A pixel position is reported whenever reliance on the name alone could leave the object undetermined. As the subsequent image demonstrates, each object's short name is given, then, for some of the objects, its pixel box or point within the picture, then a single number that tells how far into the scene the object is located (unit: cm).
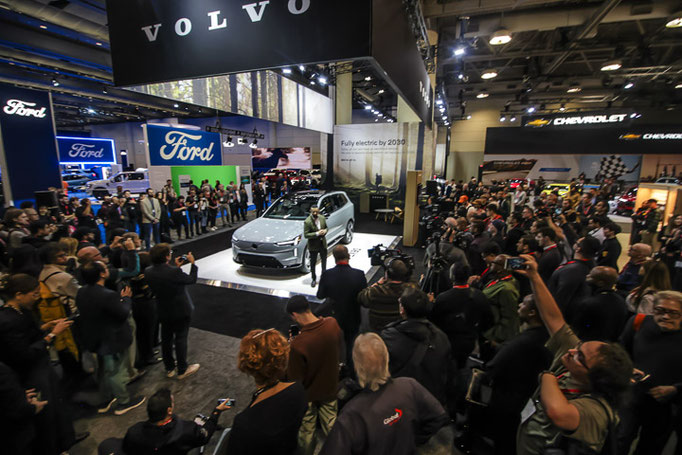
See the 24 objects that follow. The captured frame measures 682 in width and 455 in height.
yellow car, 1420
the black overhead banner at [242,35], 195
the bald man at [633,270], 349
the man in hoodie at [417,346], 199
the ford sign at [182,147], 1091
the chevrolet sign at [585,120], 1447
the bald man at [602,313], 254
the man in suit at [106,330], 265
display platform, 568
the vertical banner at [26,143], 792
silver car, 595
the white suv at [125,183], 1736
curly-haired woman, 135
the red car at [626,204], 1138
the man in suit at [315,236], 558
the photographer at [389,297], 266
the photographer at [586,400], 135
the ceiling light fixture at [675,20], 637
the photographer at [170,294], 302
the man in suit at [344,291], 301
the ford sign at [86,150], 2023
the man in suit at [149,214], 787
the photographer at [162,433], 152
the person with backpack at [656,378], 203
